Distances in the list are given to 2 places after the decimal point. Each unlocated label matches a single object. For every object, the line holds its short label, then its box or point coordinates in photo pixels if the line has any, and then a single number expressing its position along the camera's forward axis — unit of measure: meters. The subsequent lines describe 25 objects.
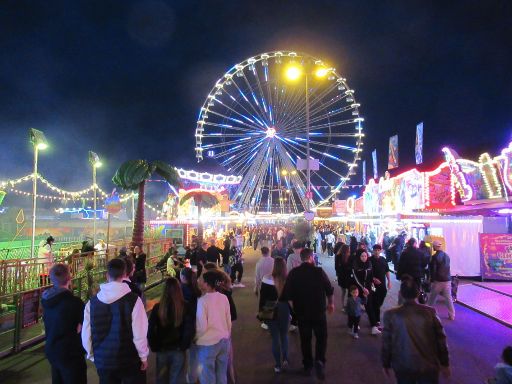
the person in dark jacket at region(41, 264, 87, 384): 3.76
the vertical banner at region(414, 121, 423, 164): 24.81
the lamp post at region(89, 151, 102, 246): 22.25
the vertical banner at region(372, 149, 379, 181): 36.52
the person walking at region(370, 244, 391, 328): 7.73
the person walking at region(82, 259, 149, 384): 3.51
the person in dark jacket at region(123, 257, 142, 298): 5.13
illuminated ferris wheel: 24.64
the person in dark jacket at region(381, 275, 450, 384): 3.58
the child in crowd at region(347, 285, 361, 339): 7.24
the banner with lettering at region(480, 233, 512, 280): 13.70
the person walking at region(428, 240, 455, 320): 8.62
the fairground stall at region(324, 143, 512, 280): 13.32
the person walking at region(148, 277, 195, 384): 3.96
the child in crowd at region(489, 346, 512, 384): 3.19
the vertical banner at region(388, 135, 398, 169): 28.98
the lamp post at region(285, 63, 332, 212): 13.91
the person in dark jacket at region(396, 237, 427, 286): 9.18
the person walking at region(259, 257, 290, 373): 5.58
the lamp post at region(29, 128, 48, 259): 14.98
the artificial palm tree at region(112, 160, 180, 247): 14.07
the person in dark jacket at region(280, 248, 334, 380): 5.37
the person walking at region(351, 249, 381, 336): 7.57
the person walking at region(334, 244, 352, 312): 8.43
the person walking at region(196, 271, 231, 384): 4.06
